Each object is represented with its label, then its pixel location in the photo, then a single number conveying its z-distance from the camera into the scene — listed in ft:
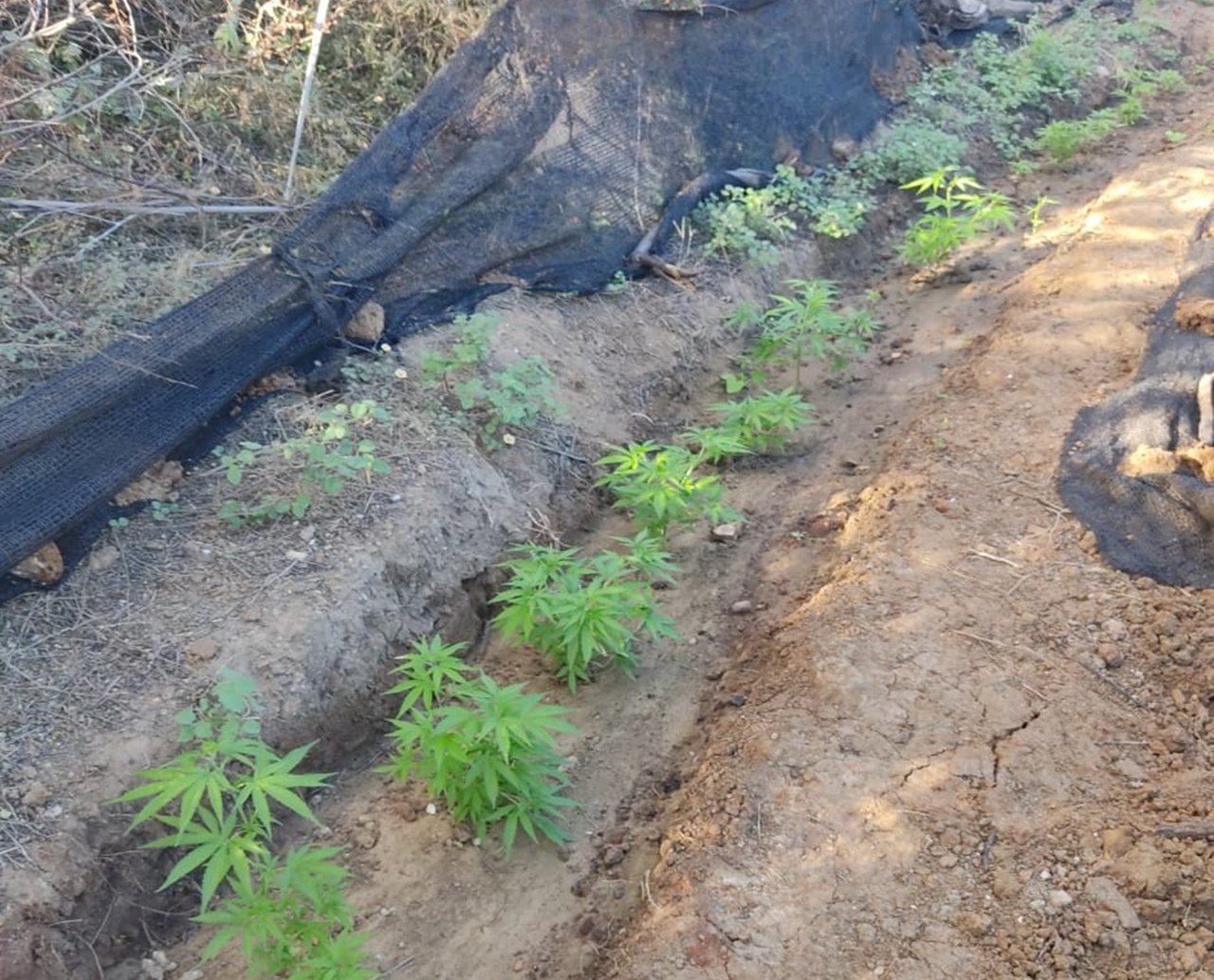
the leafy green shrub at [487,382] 14.30
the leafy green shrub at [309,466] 12.12
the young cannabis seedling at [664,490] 12.99
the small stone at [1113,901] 8.16
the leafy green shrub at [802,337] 17.02
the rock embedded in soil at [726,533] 14.29
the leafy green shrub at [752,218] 20.02
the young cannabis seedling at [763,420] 15.40
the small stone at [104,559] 11.33
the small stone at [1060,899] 8.40
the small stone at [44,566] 10.88
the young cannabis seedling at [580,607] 10.90
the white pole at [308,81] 15.64
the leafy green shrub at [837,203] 21.43
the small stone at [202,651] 10.57
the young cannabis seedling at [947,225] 19.90
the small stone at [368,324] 14.80
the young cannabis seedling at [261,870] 7.61
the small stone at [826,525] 13.94
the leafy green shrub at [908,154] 23.79
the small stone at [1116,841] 8.70
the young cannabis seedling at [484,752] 9.14
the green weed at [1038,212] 21.98
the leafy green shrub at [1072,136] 25.50
